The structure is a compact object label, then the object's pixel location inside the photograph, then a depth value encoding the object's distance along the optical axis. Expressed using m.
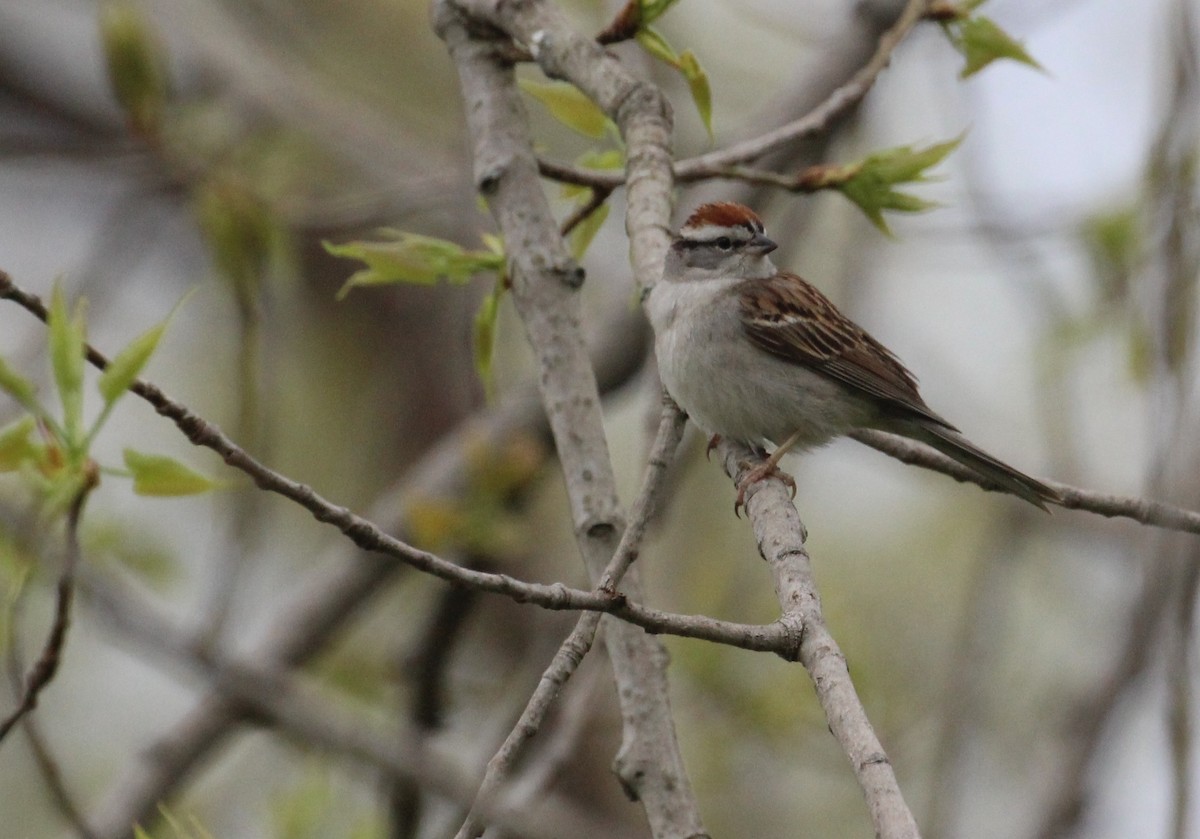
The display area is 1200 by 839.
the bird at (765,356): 8.41
